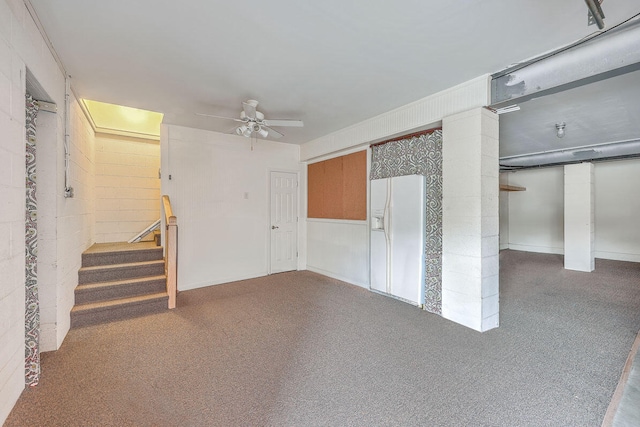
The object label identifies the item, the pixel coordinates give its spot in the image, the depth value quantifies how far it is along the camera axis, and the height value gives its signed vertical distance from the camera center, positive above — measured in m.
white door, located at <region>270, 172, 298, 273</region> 5.73 -0.19
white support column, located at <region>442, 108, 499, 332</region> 3.03 -0.04
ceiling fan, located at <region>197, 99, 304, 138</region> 3.32 +1.16
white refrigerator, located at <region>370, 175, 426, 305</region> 3.77 -0.34
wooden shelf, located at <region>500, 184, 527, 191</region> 8.26 +0.79
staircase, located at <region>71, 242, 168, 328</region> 3.36 -0.95
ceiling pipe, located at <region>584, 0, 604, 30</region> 1.40 +1.05
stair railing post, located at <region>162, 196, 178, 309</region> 3.74 -0.62
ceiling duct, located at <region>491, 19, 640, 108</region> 2.08 +1.26
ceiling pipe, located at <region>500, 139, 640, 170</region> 5.54 +1.32
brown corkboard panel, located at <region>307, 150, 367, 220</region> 4.89 +0.49
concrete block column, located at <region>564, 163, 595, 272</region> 6.12 -0.08
